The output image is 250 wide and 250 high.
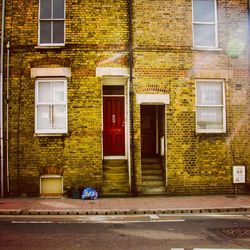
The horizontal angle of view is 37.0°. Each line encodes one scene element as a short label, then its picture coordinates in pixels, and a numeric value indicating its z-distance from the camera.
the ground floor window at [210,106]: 14.26
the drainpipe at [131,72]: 13.67
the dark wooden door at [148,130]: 15.83
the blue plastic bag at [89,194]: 12.94
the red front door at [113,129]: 15.00
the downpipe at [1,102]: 13.38
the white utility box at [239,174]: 13.98
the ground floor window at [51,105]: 13.82
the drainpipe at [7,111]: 13.48
